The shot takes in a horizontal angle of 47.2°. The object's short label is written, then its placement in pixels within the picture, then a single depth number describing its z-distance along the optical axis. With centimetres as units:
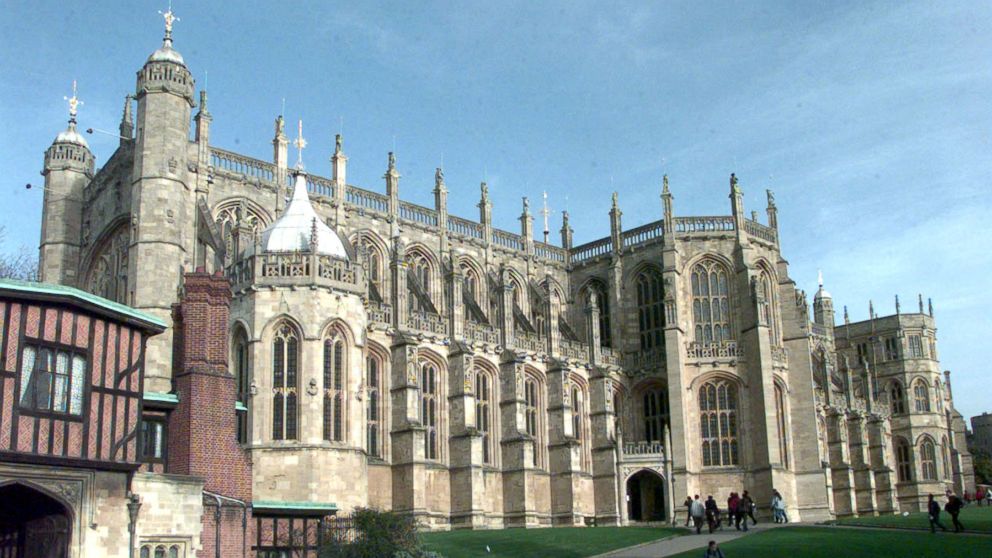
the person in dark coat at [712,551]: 2938
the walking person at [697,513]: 4075
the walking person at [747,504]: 4183
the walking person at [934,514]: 3709
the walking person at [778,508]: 4519
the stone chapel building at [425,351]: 3869
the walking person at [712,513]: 3961
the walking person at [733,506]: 4170
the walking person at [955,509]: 3734
